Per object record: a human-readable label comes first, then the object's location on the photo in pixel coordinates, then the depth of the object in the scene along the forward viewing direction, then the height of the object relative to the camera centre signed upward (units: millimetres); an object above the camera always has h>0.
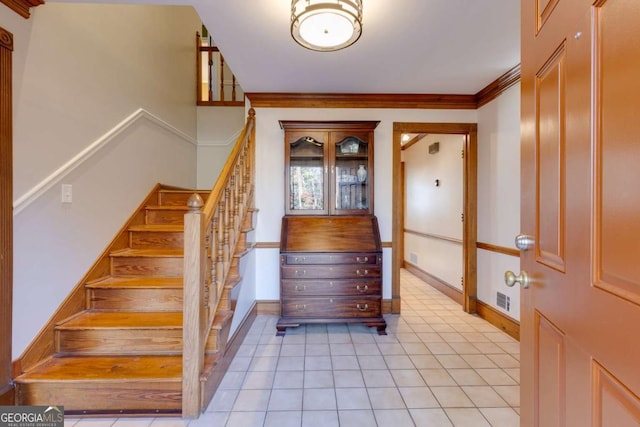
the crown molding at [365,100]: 3168 +1235
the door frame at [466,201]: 3238 +130
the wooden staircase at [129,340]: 1663 -832
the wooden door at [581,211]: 528 +3
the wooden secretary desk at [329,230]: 2789 -172
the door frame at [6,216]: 1543 -11
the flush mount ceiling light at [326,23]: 1458 +1001
